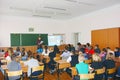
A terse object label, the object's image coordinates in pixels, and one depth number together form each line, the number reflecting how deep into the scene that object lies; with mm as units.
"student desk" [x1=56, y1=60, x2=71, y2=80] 5828
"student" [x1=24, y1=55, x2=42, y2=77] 4764
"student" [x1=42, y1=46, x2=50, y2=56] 8664
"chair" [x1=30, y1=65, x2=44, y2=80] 4584
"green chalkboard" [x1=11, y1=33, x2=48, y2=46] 11575
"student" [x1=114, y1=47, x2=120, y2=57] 7264
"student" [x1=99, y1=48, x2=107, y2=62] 6573
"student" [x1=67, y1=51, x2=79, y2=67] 5668
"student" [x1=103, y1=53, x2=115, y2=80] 4609
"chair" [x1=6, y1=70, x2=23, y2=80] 4268
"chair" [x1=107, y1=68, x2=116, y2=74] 4641
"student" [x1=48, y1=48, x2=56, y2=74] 7130
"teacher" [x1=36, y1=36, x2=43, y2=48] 12264
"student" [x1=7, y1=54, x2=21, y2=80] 4457
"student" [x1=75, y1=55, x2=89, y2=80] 4176
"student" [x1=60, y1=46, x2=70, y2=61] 7097
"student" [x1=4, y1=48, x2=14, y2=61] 7750
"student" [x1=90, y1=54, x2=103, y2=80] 4293
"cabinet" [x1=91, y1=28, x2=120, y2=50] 8438
